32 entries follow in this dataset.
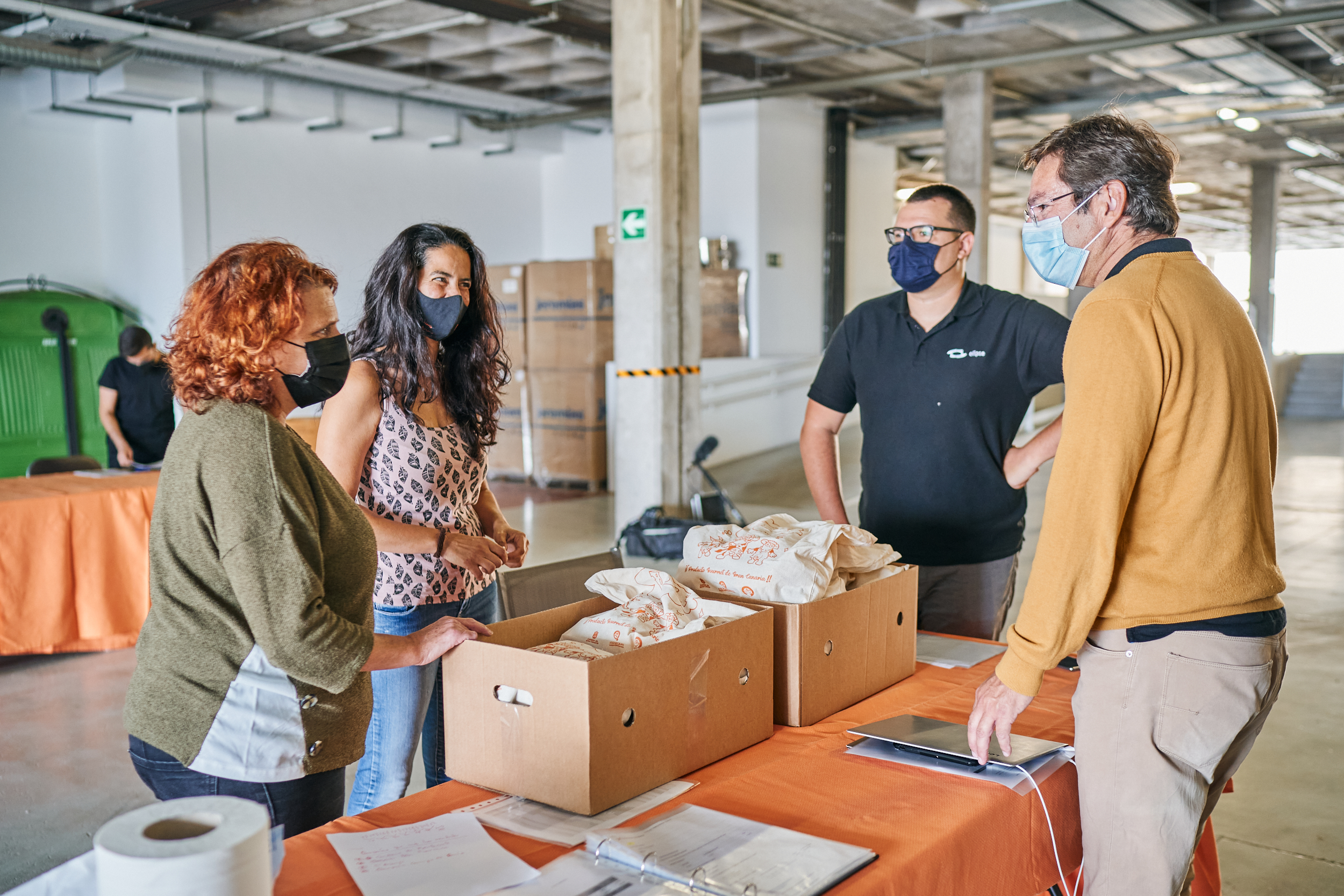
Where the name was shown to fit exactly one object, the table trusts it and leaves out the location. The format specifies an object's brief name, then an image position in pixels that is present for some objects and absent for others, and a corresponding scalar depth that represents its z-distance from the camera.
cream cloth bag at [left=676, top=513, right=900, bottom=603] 1.65
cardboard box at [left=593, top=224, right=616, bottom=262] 10.35
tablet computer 1.47
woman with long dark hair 1.97
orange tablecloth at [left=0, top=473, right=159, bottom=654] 4.36
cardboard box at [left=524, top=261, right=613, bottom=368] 8.54
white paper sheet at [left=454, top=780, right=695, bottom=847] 1.27
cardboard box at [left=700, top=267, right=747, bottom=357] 9.90
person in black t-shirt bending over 5.71
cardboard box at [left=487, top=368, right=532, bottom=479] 9.23
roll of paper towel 0.76
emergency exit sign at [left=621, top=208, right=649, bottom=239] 5.96
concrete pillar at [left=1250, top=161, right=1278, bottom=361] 13.89
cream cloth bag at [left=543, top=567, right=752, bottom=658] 1.52
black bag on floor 5.94
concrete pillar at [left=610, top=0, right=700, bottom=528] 5.88
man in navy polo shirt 2.39
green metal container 8.06
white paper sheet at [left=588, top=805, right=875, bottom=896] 1.12
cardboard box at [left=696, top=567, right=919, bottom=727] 1.63
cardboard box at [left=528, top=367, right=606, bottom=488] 8.69
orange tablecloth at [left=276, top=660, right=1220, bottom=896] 1.22
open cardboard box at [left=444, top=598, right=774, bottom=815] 1.29
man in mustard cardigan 1.33
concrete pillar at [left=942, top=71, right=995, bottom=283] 9.03
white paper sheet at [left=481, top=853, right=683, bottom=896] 1.12
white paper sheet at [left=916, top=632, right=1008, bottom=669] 2.02
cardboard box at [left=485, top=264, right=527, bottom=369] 9.08
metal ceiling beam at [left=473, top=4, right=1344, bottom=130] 6.99
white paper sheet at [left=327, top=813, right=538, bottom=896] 1.13
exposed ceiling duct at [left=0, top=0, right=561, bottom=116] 6.94
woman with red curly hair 1.31
